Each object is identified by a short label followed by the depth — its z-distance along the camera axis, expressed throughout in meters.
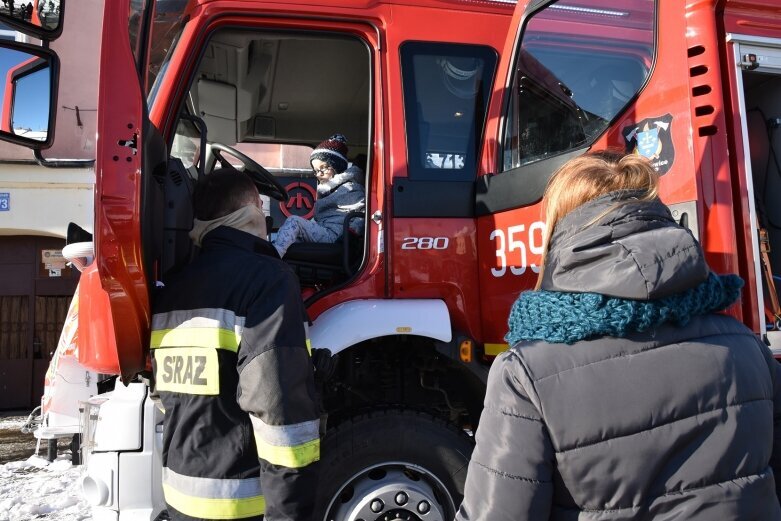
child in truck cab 3.11
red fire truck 2.24
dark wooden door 10.55
